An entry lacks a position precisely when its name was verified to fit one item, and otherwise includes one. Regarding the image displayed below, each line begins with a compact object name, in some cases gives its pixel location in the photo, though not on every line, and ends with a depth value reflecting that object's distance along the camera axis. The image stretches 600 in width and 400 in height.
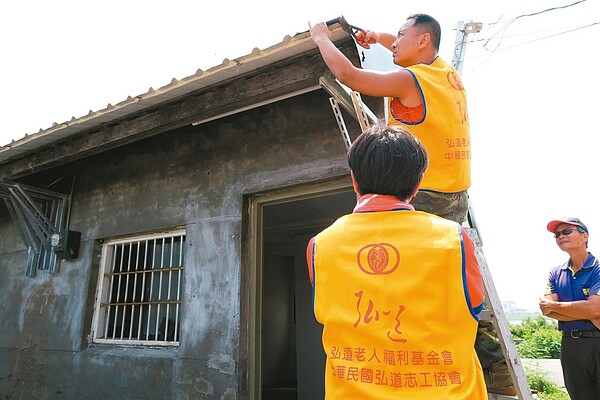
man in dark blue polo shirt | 2.90
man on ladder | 1.80
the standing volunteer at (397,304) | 1.07
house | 3.79
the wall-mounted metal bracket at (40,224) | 5.38
